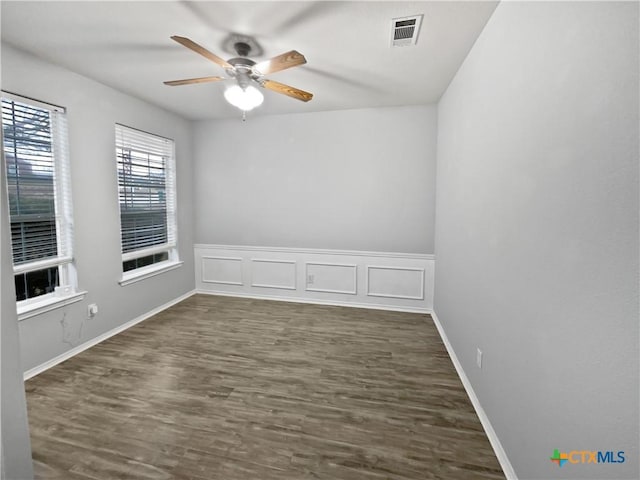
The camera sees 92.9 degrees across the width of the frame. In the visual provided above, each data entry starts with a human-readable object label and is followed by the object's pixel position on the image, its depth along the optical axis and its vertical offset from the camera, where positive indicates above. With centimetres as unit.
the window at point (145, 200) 358 +18
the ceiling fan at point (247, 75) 209 +104
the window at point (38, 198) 249 +15
